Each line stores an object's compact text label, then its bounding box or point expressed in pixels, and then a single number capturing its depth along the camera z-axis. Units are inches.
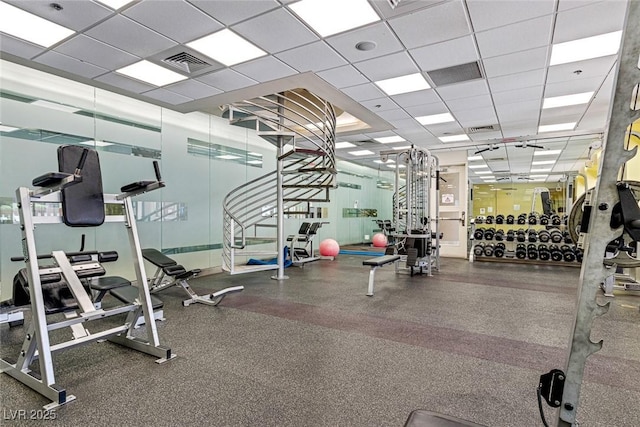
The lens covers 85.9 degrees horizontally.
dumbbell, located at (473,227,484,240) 324.5
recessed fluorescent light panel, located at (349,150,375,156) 366.9
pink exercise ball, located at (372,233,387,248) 417.7
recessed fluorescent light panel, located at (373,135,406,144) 303.4
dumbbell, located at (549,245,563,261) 290.3
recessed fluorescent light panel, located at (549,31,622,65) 134.3
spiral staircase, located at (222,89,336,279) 194.7
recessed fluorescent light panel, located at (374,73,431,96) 174.2
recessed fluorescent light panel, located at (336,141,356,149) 329.1
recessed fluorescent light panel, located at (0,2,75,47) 117.7
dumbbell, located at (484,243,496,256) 317.7
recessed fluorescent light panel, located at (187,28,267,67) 133.7
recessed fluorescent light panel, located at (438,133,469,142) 296.2
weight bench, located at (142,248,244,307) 156.9
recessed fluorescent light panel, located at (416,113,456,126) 237.0
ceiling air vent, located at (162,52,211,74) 148.9
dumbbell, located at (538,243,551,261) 295.1
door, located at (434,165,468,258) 348.2
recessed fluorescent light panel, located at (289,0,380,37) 114.0
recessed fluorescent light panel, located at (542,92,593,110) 193.6
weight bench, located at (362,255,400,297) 181.0
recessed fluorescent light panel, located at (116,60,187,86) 159.3
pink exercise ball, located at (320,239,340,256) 327.3
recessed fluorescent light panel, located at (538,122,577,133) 251.4
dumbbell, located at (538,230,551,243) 296.9
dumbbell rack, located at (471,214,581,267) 291.4
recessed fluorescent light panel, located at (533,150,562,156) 362.3
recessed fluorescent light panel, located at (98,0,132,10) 110.8
